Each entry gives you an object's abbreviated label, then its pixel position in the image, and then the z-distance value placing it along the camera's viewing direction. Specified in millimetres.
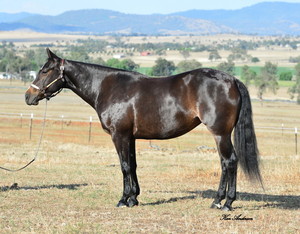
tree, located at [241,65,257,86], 118638
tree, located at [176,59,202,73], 145125
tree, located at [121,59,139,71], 151625
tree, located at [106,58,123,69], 154725
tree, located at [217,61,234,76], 146588
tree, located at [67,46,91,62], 162375
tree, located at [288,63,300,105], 107938
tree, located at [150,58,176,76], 143375
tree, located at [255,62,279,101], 101931
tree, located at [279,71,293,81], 155825
